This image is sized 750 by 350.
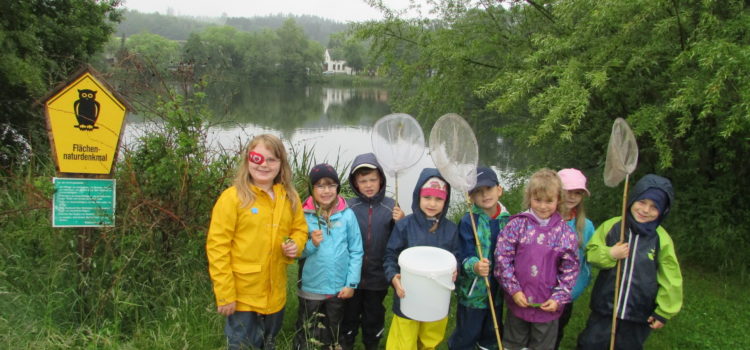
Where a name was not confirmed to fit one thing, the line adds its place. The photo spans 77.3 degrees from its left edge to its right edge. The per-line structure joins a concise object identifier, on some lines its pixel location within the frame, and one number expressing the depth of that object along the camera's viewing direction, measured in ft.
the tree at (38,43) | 17.80
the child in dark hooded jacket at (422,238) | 9.92
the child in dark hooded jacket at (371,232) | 10.87
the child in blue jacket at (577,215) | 10.61
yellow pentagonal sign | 10.22
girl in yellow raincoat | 8.85
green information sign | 10.46
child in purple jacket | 9.39
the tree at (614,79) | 12.73
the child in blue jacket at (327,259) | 10.17
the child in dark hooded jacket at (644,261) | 9.68
